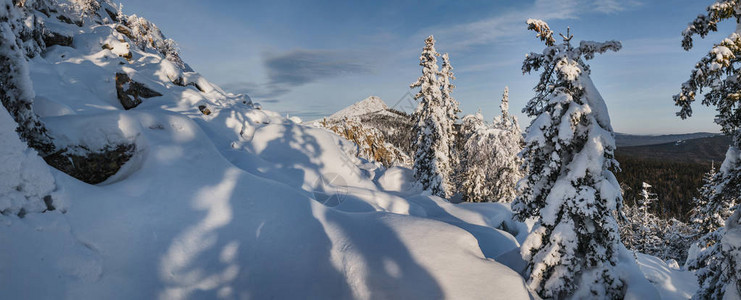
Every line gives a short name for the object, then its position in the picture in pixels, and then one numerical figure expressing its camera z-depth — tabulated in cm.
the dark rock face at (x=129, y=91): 1492
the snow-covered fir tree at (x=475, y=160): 2491
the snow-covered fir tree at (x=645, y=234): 3234
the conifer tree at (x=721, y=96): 520
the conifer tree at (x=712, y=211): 607
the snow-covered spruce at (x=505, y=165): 2516
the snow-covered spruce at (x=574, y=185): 692
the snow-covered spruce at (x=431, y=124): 2023
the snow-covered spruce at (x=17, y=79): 497
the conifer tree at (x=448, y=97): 2127
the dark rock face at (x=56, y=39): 1698
